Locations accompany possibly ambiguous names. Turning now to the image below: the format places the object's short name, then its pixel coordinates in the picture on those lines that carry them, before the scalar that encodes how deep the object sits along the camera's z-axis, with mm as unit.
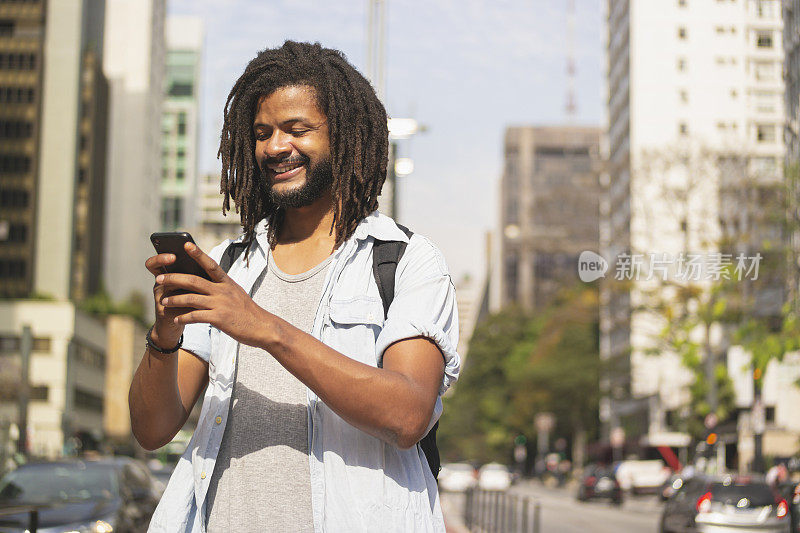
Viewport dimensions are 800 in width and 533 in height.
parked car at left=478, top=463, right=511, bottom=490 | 58625
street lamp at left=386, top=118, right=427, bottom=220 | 17594
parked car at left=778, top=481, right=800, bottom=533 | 14736
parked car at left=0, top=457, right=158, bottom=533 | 11281
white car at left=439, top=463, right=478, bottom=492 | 56906
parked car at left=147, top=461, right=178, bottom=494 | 22969
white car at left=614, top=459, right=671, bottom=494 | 47906
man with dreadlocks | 2297
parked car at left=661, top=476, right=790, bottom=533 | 17516
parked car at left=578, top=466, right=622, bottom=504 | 41094
